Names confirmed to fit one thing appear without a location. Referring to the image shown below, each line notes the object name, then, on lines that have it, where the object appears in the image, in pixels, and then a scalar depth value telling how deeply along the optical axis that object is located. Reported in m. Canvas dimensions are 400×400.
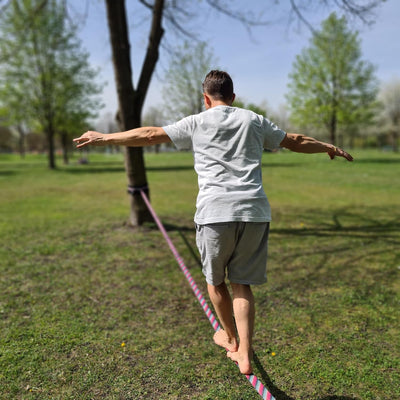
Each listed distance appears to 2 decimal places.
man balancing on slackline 2.34
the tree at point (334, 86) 32.38
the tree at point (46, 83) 25.69
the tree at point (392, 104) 59.78
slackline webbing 2.01
